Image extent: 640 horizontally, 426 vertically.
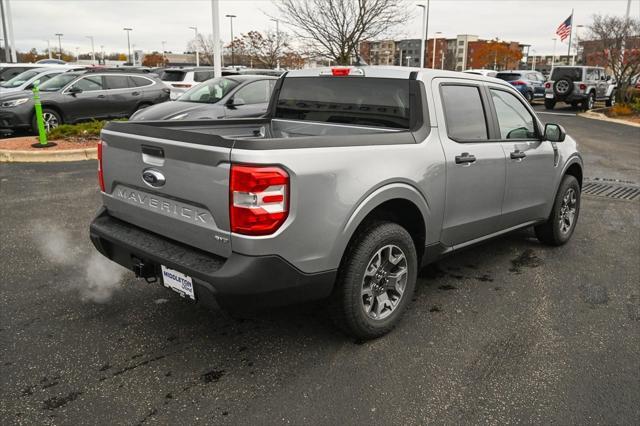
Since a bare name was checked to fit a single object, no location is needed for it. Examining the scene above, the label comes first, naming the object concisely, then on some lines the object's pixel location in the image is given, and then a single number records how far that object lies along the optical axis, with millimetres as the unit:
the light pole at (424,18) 31456
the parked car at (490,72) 25805
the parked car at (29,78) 15141
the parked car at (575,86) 23672
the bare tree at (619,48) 23058
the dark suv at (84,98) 12023
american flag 28438
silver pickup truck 2730
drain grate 7961
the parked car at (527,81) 27219
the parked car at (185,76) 17500
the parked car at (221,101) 10711
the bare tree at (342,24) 20109
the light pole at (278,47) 35375
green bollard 10281
